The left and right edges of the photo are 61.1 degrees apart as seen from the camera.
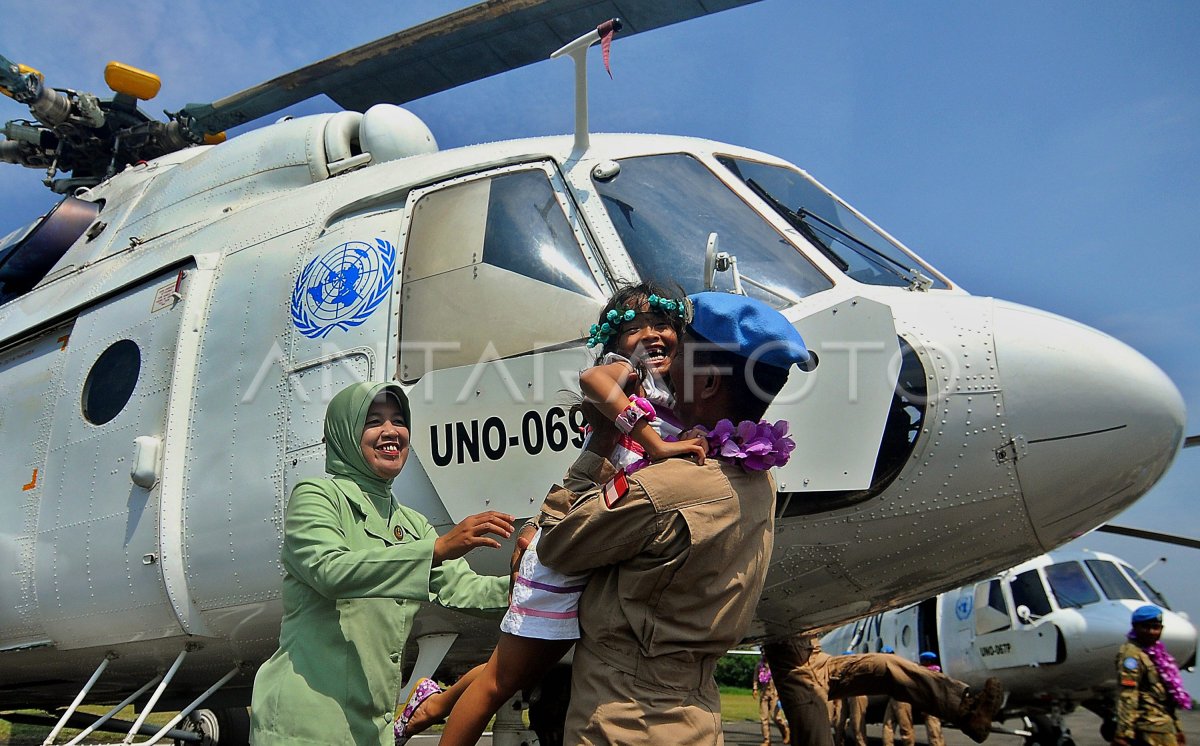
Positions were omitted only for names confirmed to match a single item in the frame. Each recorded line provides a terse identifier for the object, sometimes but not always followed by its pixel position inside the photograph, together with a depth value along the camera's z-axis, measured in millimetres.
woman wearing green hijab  2395
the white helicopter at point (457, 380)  3461
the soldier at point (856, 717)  12828
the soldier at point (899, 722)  11534
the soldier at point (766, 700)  12873
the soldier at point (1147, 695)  7059
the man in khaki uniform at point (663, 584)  1906
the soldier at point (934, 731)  10789
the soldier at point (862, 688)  4293
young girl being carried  2059
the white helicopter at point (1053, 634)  11789
